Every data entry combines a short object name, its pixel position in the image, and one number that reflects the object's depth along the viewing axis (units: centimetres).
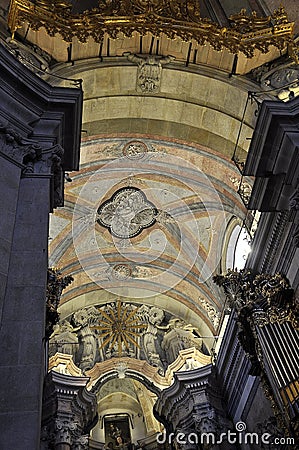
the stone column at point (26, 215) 454
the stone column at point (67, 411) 1120
